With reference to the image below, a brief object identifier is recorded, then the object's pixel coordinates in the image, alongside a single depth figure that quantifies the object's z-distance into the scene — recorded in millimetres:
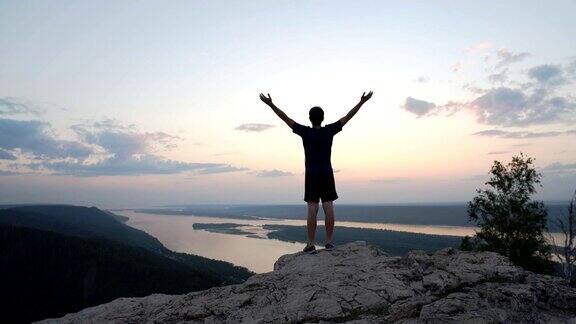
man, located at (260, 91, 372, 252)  8547
